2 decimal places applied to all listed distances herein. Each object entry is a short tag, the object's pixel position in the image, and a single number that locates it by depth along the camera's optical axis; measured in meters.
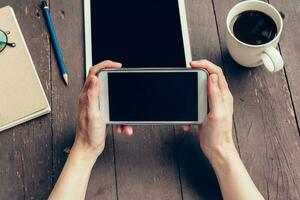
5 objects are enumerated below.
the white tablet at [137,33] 0.88
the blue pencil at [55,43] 0.90
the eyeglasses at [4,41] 0.89
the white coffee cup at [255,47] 0.81
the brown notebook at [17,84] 0.87
